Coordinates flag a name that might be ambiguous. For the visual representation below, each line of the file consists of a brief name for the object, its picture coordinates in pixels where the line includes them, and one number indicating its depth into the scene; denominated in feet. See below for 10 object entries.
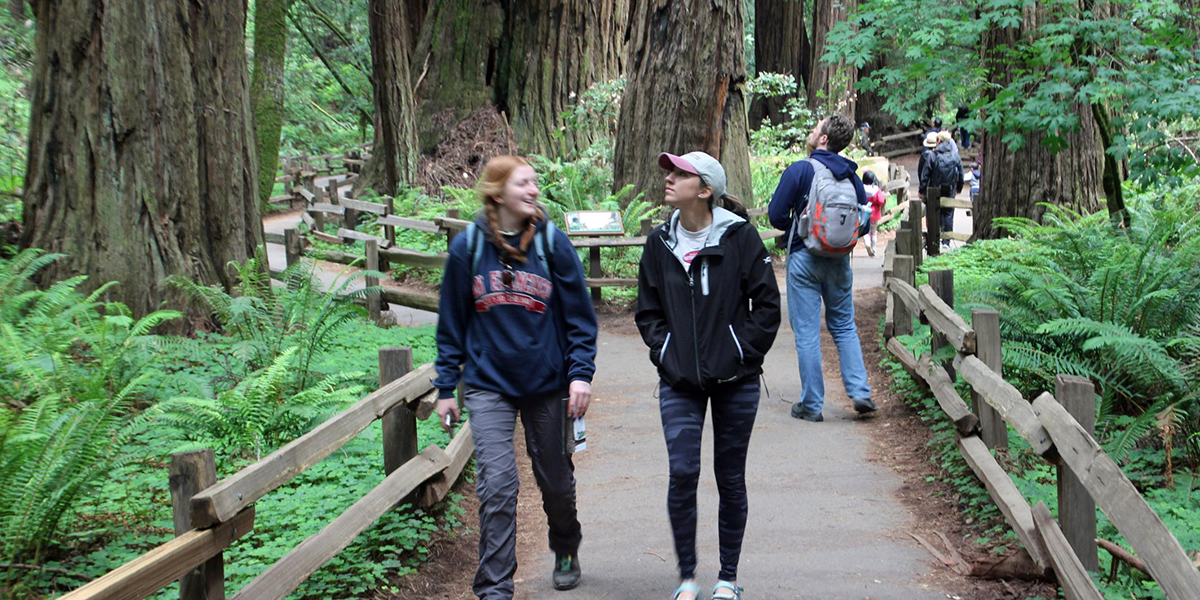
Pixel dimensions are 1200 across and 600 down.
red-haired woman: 14.60
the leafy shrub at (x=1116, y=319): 19.75
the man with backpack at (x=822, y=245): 24.08
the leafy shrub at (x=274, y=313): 25.30
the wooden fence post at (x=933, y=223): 48.80
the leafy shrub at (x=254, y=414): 20.65
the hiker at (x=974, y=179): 77.69
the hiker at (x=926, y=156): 61.16
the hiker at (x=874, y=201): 53.31
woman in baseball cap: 14.48
